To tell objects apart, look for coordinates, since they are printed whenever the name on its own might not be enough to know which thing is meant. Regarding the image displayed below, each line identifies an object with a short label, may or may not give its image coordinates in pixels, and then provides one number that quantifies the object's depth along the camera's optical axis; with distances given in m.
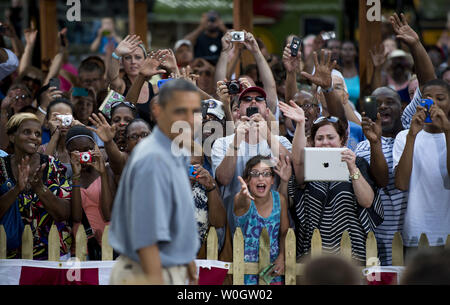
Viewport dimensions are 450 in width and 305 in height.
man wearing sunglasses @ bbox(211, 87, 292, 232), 10.97
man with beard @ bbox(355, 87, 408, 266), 10.87
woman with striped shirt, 10.68
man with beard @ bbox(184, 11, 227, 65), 18.80
